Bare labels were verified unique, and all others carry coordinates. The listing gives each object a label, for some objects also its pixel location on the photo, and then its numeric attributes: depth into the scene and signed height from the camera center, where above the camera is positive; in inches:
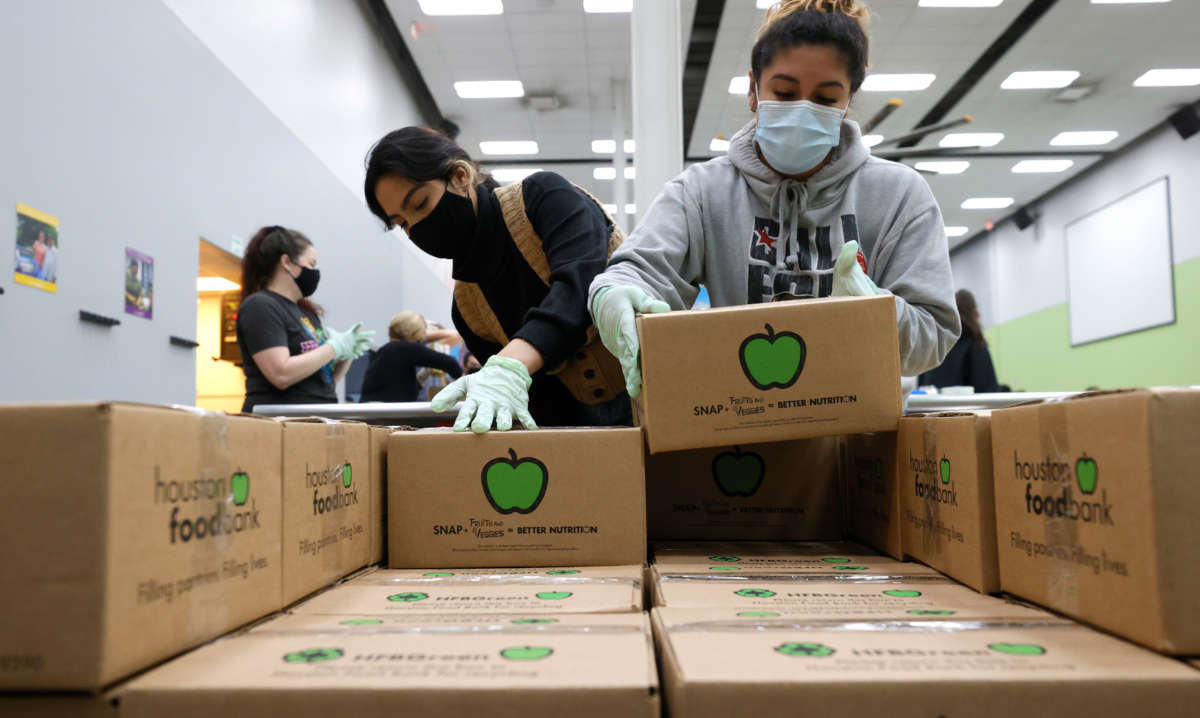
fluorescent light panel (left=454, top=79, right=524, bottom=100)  297.4 +121.7
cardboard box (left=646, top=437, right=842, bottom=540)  49.0 -4.5
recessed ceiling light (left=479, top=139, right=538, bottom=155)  357.4 +120.4
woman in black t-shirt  103.1 +13.0
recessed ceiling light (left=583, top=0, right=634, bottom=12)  240.2 +121.5
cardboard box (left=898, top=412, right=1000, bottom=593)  34.1 -3.6
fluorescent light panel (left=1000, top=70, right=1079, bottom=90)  286.7 +117.0
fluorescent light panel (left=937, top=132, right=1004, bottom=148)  346.0 +116.0
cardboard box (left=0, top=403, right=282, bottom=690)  22.6 -3.2
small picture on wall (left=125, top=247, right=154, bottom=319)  114.5 +20.7
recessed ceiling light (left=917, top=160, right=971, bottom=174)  377.1 +113.8
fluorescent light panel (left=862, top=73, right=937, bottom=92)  289.7 +118.2
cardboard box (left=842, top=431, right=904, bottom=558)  42.7 -4.2
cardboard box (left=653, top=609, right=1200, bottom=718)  21.8 -7.1
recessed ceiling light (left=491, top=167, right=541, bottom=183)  392.8 +119.8
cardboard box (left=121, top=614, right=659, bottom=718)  21.9 -7.0
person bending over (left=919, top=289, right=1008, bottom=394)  162.4 +10.9
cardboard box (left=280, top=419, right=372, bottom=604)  34.5 -3.5
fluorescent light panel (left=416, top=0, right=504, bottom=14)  238.7 +121.0
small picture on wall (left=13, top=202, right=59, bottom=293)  92.0 +20.9
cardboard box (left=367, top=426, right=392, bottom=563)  43.9 -3.7
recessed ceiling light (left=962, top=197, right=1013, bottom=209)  444.1 +114.7
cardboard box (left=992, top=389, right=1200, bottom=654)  24.3 -3.3
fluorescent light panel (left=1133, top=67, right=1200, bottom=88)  288.2 +117.0
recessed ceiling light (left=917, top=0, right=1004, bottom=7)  237.1 +117.8
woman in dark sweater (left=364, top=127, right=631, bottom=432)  55.1 +12.8
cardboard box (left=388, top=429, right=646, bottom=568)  42.4 -4.0
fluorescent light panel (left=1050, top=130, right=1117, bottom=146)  347.6 +116.4
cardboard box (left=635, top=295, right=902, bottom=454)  40.5 +2.4
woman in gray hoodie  50.6 +13.4
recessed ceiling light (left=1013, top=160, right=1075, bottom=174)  384.5 +115.7
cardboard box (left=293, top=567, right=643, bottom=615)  31.9 -7.1
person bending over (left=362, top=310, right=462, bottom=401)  140.2 +9.6
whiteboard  341.7 +64.2
